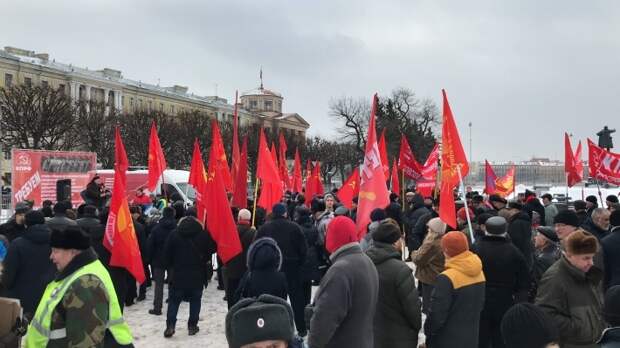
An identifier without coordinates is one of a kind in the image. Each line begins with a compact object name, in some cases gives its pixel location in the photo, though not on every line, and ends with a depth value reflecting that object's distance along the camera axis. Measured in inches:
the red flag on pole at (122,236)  263.7
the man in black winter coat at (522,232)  309.7
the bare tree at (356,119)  2330.2
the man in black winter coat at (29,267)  219.1
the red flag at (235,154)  326.9
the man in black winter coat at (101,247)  272.8
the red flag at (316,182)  676.1
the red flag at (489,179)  666.8
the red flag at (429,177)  558.6
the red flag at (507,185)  737.6
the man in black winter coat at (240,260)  305.7
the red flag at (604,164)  557.3
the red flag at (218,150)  348.8
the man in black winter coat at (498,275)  203.9
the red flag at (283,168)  664.4
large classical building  2470.5
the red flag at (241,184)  339.6
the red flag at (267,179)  396.5
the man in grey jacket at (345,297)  148.3
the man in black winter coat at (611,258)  225.3
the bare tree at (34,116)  1266.0
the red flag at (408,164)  581.9
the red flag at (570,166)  564.1
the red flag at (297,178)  713.0
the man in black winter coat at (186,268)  292.5
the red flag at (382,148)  424.2
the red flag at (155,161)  461.4
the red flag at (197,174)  419.1
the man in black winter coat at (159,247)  341.4
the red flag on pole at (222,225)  282.4
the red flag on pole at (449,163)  274.2
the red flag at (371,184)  257.1
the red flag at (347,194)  471.2
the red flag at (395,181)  639.1
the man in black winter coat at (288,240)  287.6
